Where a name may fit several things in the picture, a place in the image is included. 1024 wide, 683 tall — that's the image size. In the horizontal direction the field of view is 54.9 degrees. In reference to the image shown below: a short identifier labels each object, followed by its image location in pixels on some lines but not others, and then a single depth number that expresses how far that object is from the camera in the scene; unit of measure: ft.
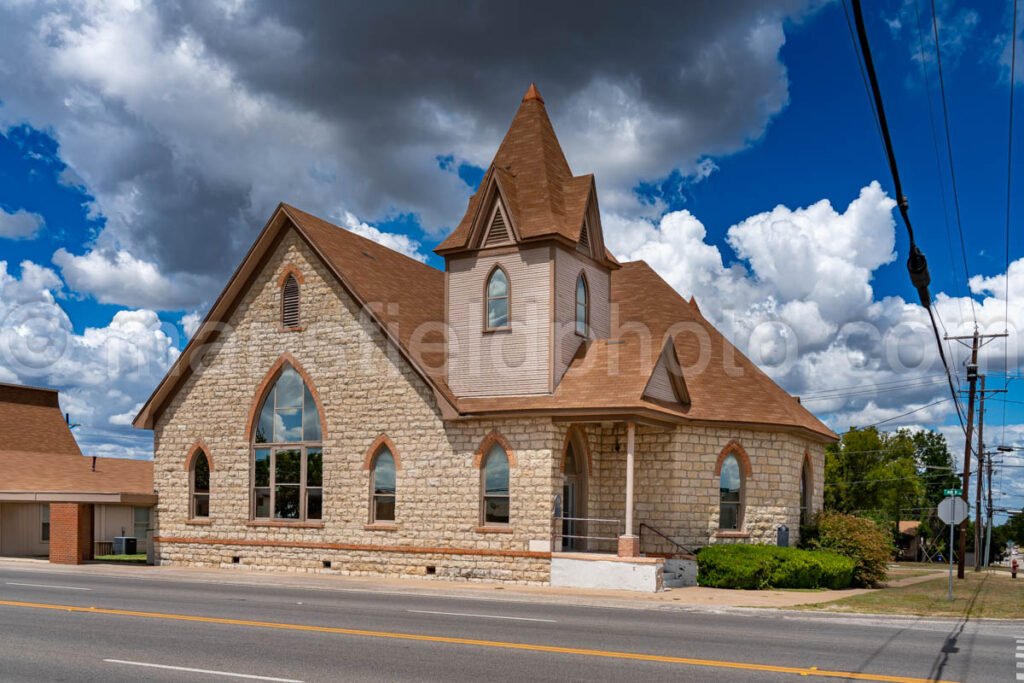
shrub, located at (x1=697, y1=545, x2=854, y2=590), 80.12
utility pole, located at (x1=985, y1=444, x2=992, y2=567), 237.37
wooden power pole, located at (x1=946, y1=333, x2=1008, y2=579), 125.80
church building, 84.43
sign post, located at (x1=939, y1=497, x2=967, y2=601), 68.59
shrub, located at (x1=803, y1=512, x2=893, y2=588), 88.99
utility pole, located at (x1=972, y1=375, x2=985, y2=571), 152.66
